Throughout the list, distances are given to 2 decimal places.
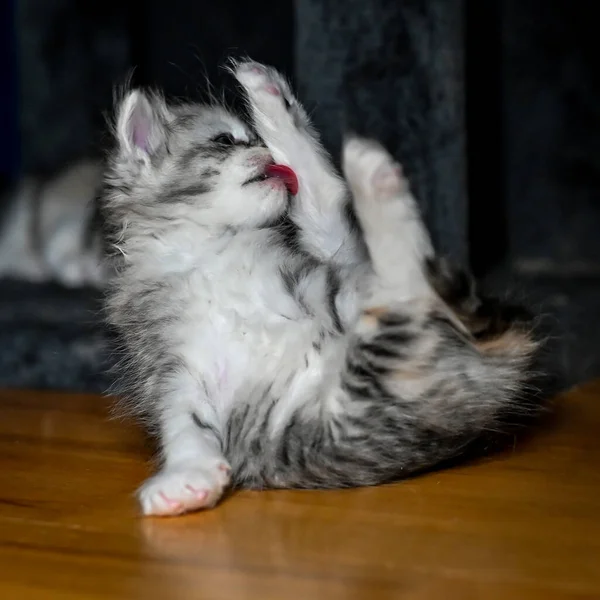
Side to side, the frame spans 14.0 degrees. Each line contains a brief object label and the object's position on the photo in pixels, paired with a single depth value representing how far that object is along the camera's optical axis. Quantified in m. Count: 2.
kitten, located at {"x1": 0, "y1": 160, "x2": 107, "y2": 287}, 1.43
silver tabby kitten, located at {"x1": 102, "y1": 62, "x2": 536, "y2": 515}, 1.00
